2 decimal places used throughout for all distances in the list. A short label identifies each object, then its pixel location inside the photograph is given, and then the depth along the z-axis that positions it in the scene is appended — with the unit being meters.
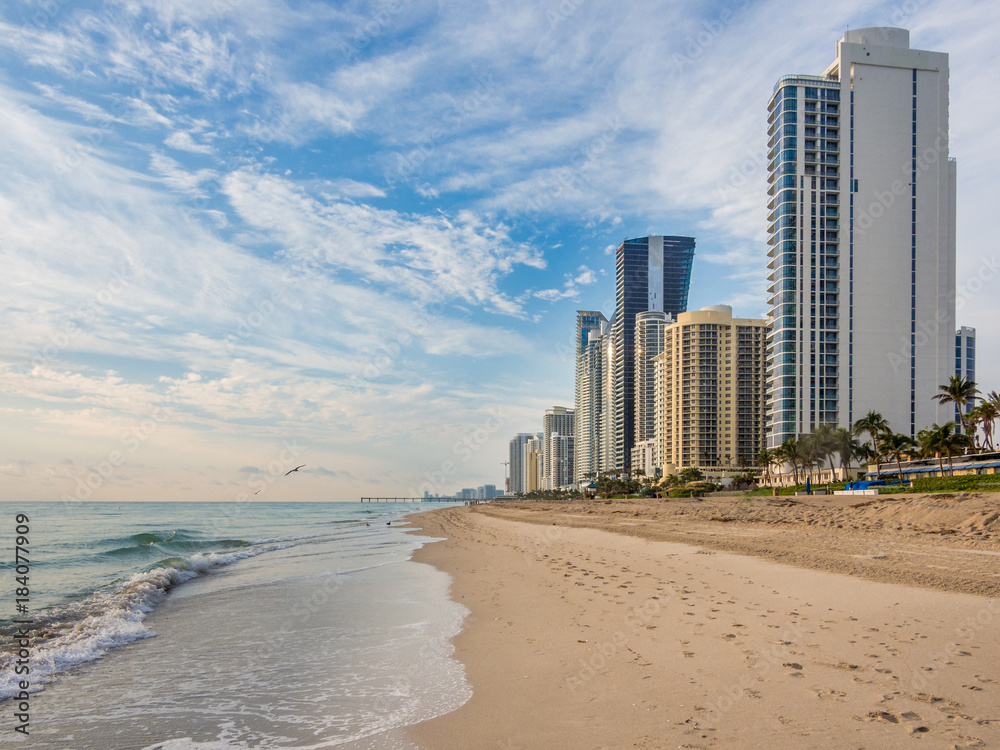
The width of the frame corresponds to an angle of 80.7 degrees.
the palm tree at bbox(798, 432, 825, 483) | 87.94
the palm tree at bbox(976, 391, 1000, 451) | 62.66
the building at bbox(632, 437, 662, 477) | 173.25
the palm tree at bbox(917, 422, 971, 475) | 64.25
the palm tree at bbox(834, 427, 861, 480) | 86.94
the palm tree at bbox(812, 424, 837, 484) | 87.62
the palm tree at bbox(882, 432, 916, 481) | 81.25
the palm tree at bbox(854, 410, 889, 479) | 86.38
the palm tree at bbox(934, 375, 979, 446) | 73.56
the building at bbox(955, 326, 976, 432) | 178.00
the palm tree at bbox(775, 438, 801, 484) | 90.68
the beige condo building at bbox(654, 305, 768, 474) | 153.25
